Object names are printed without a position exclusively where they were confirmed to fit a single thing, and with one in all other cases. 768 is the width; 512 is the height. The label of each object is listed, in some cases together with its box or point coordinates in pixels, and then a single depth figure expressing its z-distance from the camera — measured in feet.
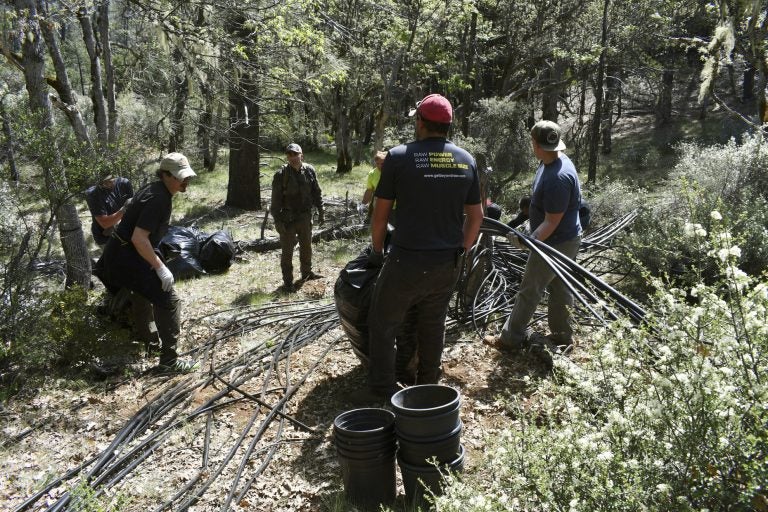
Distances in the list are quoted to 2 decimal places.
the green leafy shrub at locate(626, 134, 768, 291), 21.81
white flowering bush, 5.90
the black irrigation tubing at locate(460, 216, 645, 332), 13.01
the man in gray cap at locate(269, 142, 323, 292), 25.73
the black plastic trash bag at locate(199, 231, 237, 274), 29.55
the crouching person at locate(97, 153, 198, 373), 15.74
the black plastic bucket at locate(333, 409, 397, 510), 10.13
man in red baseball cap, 11.46
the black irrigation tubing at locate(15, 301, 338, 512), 11.90
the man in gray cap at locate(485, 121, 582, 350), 14.58
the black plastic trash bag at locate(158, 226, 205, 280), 28.19
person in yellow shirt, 24.82
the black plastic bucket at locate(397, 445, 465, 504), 9.99
